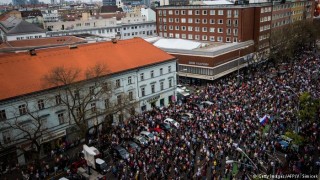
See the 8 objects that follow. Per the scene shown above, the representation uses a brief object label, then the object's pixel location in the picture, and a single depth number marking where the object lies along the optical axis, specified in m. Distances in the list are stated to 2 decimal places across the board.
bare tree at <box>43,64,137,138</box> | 26.84
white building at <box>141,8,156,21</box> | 102.31
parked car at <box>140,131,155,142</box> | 28.70
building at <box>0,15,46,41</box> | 66.00
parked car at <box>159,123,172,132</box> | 30.85
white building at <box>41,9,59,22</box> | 133.00
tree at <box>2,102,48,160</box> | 25.70
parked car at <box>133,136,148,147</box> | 27.80
